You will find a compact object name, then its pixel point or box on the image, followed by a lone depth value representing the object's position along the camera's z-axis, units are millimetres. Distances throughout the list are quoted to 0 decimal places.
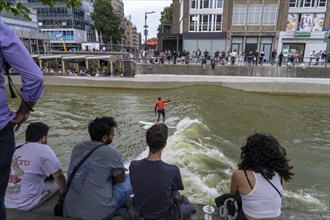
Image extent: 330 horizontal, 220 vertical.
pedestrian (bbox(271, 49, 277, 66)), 26450
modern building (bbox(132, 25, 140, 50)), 156800
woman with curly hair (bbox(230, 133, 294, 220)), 2297
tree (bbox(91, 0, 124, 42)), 64562
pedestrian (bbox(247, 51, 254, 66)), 26714
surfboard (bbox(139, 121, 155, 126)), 12852
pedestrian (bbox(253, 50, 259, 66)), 26188
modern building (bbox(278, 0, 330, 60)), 32438
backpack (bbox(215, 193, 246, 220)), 2537
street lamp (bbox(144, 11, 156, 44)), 30742
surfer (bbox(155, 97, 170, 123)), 13408
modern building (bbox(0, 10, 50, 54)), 38500
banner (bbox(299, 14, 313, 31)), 32875
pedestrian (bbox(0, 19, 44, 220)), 1546
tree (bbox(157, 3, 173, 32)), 66875
